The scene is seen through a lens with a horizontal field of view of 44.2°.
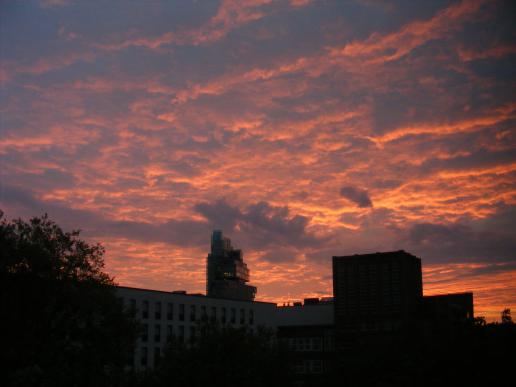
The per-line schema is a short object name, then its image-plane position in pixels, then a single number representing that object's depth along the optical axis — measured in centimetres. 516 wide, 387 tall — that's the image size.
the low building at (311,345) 12675
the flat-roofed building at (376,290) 14012
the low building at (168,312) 10969
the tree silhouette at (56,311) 4388
